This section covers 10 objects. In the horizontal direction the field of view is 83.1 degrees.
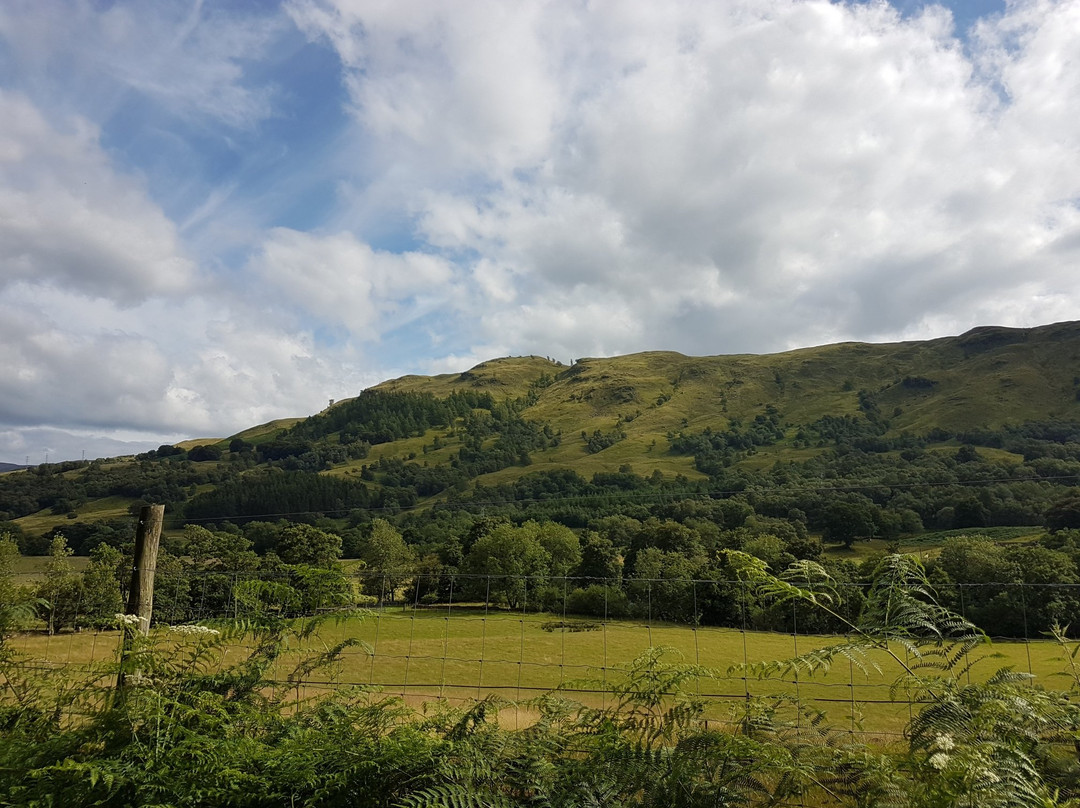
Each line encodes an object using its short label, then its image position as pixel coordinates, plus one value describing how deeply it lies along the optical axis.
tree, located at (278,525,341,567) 65.94
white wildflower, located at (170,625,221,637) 5.35
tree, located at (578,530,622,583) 65.56
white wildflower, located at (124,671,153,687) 4.97
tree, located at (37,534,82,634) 34.28
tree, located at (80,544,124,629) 36.81
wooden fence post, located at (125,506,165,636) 7.05
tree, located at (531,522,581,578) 74.31
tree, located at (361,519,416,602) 81.19
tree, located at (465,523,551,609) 62.88
